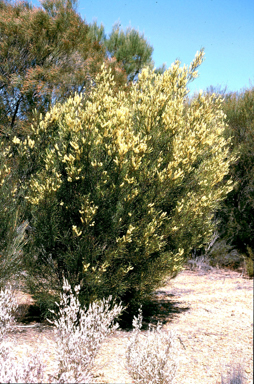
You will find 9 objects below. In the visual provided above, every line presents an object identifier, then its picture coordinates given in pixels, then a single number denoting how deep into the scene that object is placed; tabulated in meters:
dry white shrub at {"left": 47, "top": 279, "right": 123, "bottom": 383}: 2.73
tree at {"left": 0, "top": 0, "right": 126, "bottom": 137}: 8.54
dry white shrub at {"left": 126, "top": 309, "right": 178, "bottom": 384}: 3.04
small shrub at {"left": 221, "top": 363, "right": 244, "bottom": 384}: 3.47
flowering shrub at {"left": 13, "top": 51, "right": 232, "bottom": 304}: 4.42
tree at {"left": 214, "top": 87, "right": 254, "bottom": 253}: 10.58
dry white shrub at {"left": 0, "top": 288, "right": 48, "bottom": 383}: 2.26
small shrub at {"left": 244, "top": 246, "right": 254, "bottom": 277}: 9.49
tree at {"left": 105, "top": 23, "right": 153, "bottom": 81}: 14.18
